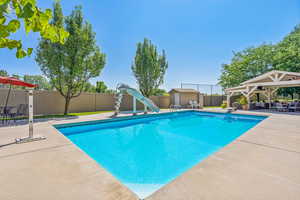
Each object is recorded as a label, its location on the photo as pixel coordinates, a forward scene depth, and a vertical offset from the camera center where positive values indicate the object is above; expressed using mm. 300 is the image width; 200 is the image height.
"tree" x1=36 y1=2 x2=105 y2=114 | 9547 +3218
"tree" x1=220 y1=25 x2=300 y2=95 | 15000 +5280
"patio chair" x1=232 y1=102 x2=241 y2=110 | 14484 -424
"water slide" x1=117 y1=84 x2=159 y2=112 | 10875 +742
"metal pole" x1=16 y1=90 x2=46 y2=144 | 3727 -834
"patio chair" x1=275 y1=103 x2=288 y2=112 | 11283 -507
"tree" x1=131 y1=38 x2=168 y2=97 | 16781 +4203
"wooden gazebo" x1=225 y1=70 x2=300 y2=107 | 10625 +1472
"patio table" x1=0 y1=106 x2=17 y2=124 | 6317 -496
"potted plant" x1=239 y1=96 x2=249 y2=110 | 13328 -210
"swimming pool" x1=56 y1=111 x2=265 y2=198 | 3281 -1645
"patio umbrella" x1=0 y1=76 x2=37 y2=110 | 4641 +704
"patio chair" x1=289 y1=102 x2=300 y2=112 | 11084 -489
